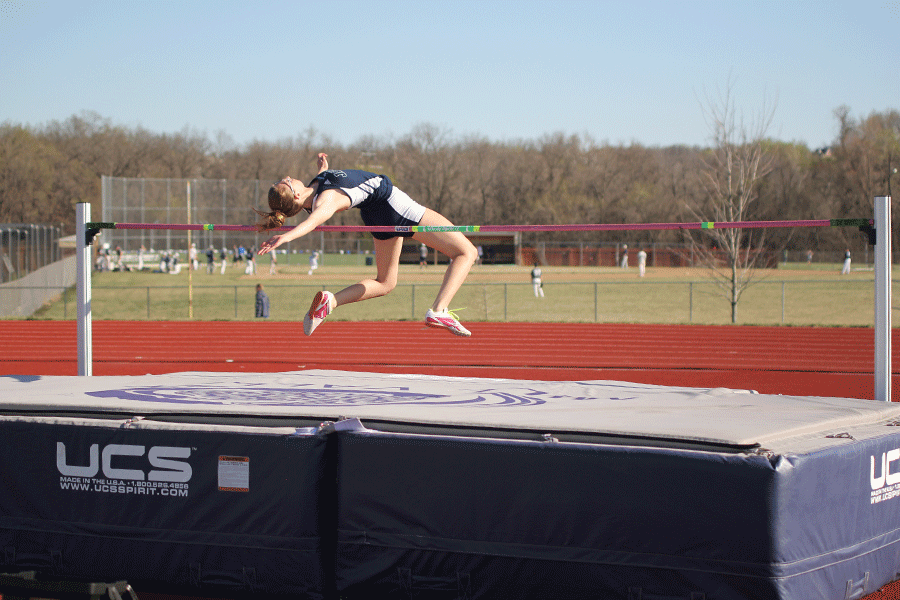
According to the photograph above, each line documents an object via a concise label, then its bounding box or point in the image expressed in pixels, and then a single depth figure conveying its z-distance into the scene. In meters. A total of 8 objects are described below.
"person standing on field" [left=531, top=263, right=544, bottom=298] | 49.85
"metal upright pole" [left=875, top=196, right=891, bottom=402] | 8.62
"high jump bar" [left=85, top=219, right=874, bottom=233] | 9.19
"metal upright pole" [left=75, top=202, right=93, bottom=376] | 10.74
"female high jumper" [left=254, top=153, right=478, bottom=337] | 9.20
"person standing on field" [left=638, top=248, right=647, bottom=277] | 72.16
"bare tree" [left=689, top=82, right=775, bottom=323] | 35.28
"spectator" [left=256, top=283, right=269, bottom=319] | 39.22
